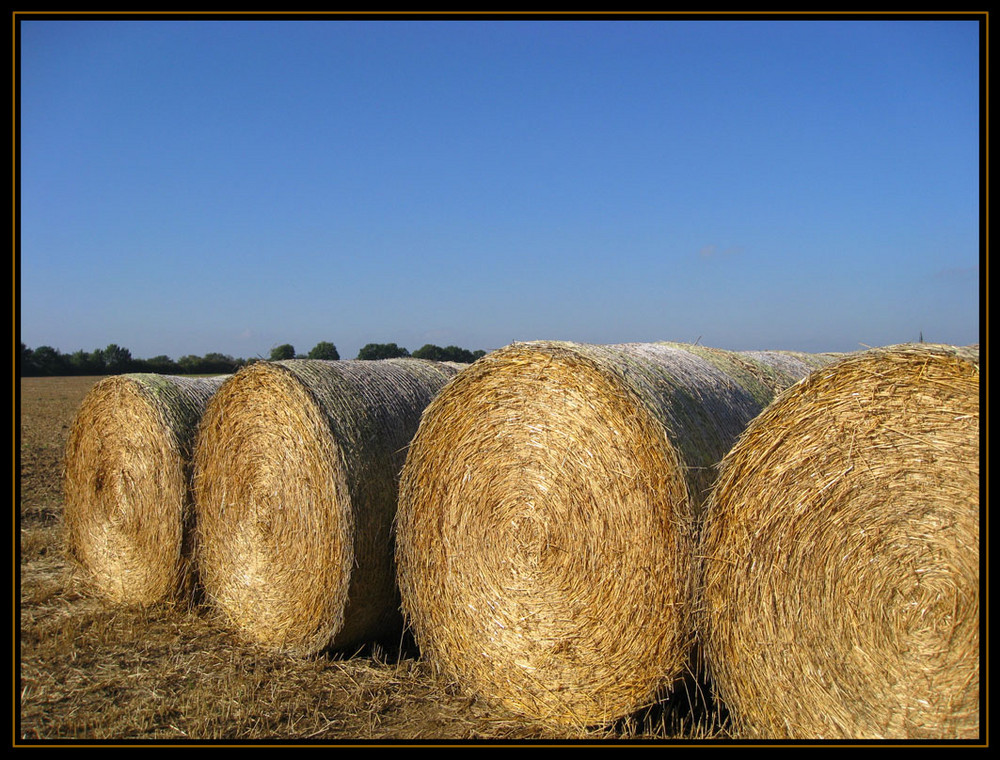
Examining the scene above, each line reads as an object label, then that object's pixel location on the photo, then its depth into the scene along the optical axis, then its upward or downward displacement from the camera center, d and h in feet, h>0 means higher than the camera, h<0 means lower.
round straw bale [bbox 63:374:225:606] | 20.79 -2.94
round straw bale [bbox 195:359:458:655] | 16.71 -2.63
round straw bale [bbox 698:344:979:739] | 10.00 -2.45
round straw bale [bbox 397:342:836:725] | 12.74 -2.46
